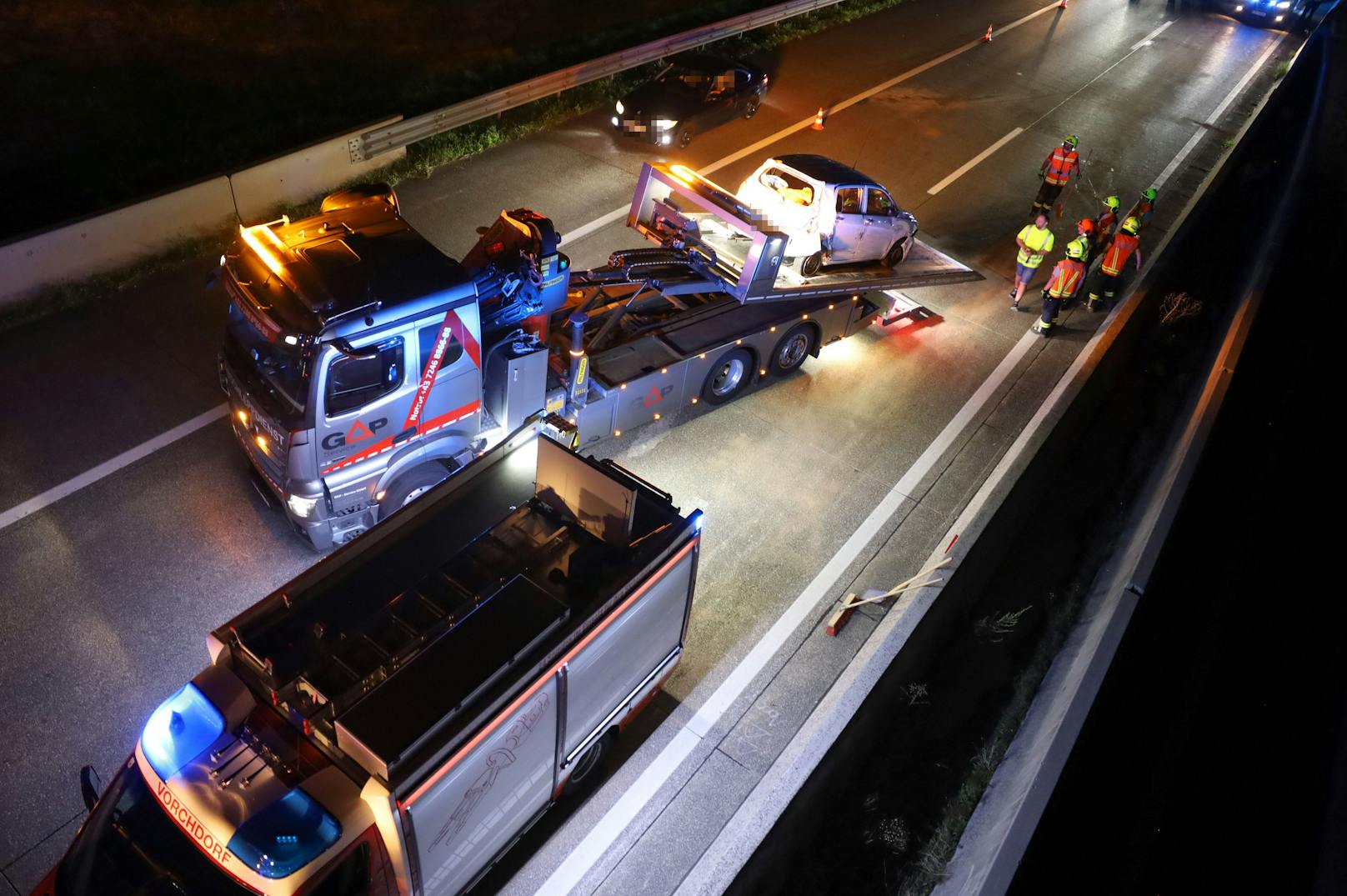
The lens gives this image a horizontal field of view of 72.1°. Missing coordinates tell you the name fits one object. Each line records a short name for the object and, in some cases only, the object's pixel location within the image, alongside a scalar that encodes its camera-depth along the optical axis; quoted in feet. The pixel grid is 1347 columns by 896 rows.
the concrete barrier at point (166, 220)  36.50
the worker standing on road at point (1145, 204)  47.26
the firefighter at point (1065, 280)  40.96
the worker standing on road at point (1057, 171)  49.93
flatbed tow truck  23.82
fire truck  15.99
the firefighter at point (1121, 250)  43.91
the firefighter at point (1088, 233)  42.68
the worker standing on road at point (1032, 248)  42.06
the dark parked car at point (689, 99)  54.29
